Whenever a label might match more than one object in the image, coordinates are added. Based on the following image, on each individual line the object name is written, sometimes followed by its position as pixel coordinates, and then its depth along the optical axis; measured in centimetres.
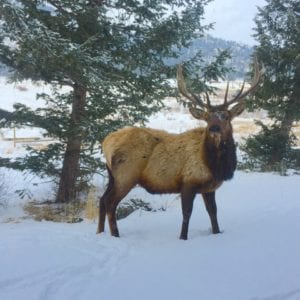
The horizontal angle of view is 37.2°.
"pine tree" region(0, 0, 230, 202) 856
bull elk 577
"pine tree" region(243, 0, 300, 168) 1242
